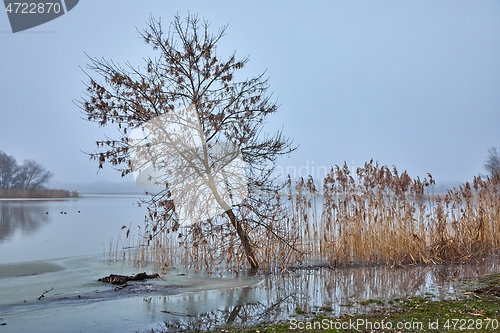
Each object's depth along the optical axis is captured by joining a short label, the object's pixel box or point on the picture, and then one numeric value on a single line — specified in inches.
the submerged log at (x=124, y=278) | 310.7
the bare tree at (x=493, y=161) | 1319.1
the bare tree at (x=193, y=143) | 310.3
